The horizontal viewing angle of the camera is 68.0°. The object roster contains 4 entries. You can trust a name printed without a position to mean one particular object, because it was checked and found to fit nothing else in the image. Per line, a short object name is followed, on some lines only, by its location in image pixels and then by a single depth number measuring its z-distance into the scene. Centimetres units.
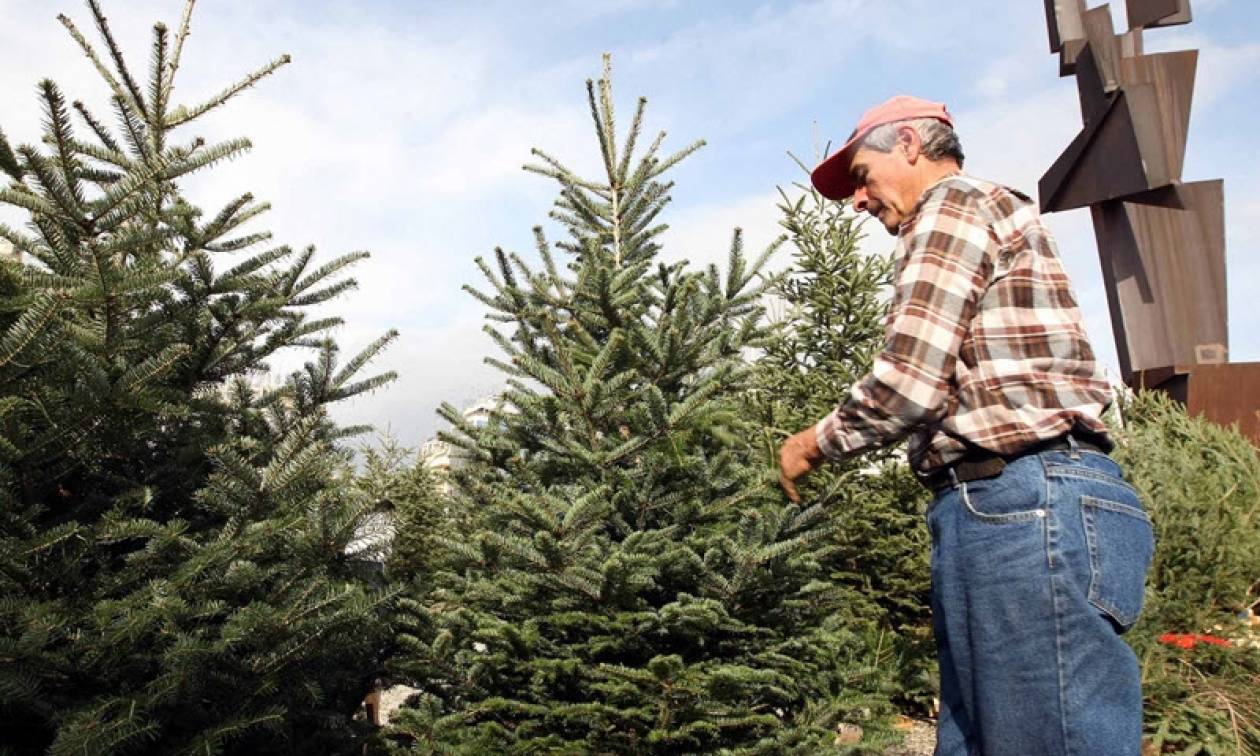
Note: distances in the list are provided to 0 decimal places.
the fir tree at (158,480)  233
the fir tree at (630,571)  311
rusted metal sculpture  941
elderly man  183
